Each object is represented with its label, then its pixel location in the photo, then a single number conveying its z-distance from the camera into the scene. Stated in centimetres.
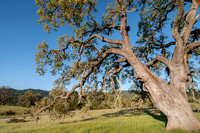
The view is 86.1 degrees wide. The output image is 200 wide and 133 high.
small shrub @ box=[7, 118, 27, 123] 2109
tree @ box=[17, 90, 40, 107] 6748
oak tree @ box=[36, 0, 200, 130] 582
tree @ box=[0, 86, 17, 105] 6444
